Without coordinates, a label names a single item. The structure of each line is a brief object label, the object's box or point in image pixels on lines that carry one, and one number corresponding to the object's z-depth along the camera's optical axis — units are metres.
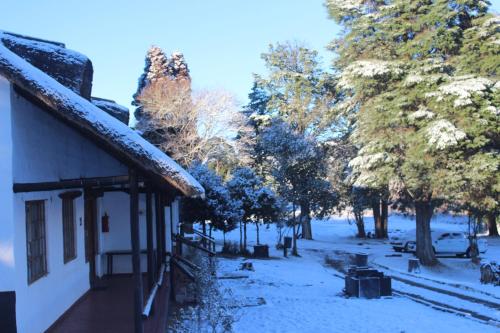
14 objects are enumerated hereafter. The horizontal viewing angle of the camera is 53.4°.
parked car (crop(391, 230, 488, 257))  24.55
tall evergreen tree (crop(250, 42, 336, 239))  35.47
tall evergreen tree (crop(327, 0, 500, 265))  19.83
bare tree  33.91
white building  5.24
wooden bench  12.10
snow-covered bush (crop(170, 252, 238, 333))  7.29
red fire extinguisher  12.28
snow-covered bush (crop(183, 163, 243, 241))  22.34
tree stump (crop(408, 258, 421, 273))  19.20
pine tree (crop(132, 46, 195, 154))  33.81
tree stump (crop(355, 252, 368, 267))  16.61
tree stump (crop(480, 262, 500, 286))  15.95
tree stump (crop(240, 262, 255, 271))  17.94
